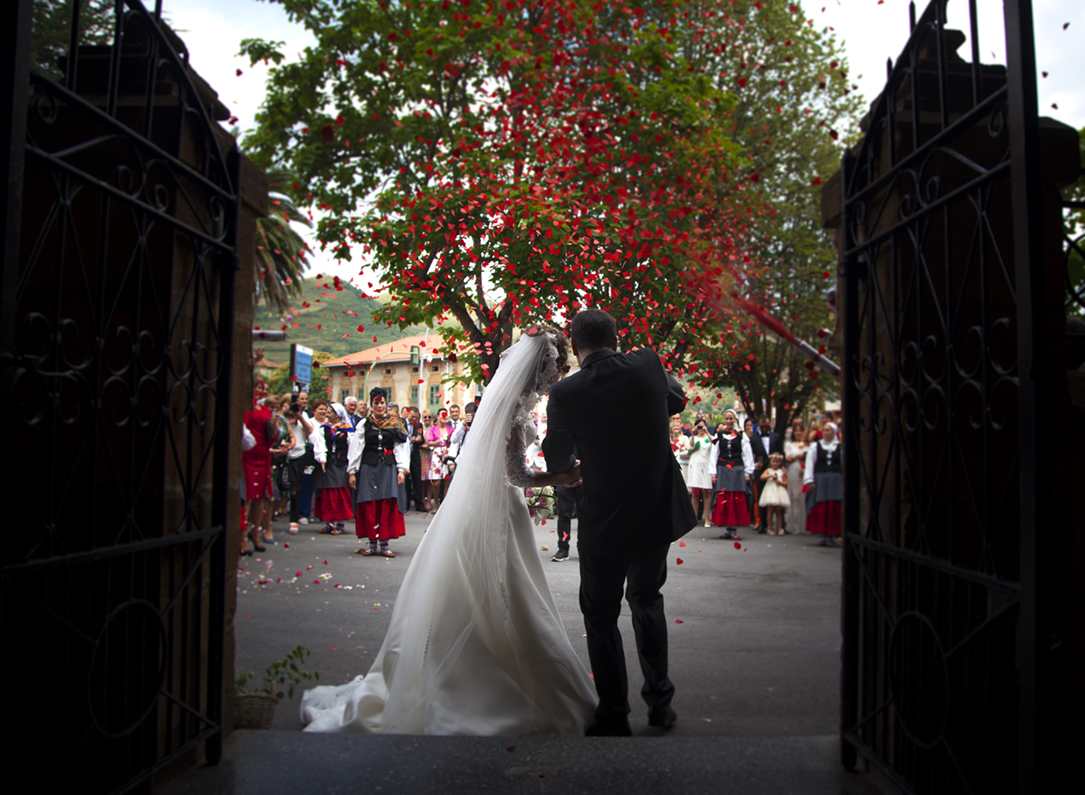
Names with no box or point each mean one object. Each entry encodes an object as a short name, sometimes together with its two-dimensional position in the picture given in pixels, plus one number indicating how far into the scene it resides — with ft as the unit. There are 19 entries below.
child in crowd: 43.06
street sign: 46.24
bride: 12.10
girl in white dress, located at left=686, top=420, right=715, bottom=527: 43.52
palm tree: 57.47
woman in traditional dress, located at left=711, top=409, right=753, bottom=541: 41.65
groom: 12.31
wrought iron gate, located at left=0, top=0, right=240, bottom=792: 7.58
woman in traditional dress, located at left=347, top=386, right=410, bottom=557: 32.65
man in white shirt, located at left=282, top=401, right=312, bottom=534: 38.73
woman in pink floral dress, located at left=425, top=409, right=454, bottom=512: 49.70
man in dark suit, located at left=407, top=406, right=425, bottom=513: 49.26
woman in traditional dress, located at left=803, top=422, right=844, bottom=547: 37.01
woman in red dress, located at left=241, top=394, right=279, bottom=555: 31.78
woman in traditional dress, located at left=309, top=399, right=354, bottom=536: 38.24
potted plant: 12.09
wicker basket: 12.08
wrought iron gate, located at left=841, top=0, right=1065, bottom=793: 6.34
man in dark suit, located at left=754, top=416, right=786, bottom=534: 44.42
